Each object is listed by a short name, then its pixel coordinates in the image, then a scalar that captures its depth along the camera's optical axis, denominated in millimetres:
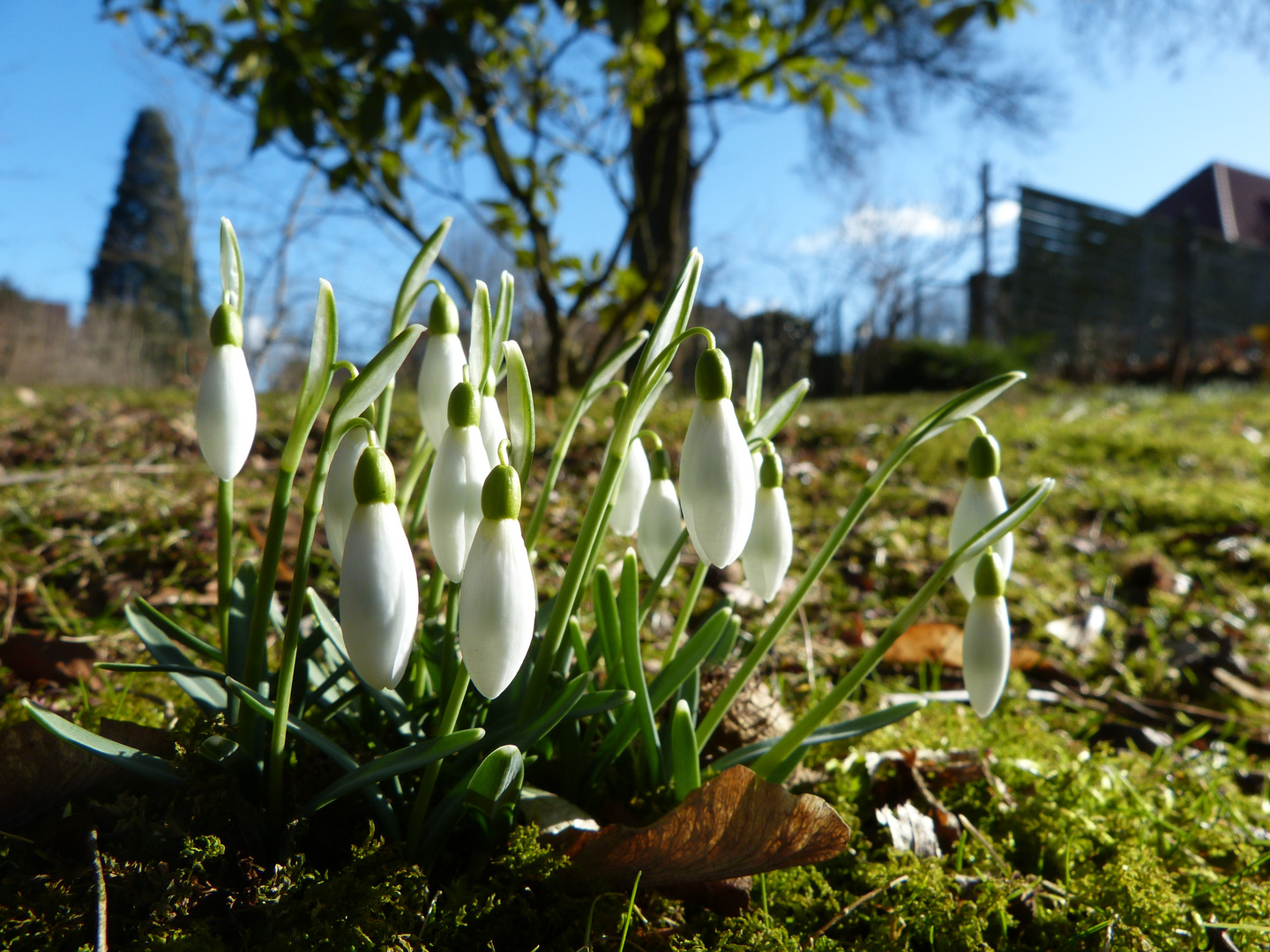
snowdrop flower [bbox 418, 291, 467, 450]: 145
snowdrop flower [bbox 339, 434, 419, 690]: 113
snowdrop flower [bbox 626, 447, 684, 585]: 168
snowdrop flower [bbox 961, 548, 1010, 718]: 147
